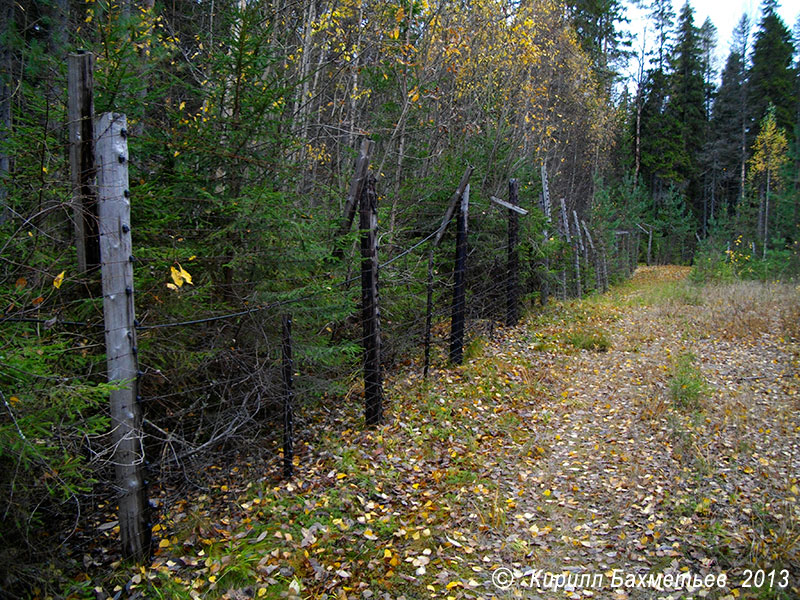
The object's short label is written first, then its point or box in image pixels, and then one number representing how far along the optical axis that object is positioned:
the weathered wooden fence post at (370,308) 6.02
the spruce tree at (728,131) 37.97
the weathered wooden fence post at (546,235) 12.60
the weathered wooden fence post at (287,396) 5.04
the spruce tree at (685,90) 36.03
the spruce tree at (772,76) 35.94
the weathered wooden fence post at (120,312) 3.48
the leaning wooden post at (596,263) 18.41
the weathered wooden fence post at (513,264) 10.80
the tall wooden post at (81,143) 3.36
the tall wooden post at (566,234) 13.97
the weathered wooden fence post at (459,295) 8.55
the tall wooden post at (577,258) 14.95
